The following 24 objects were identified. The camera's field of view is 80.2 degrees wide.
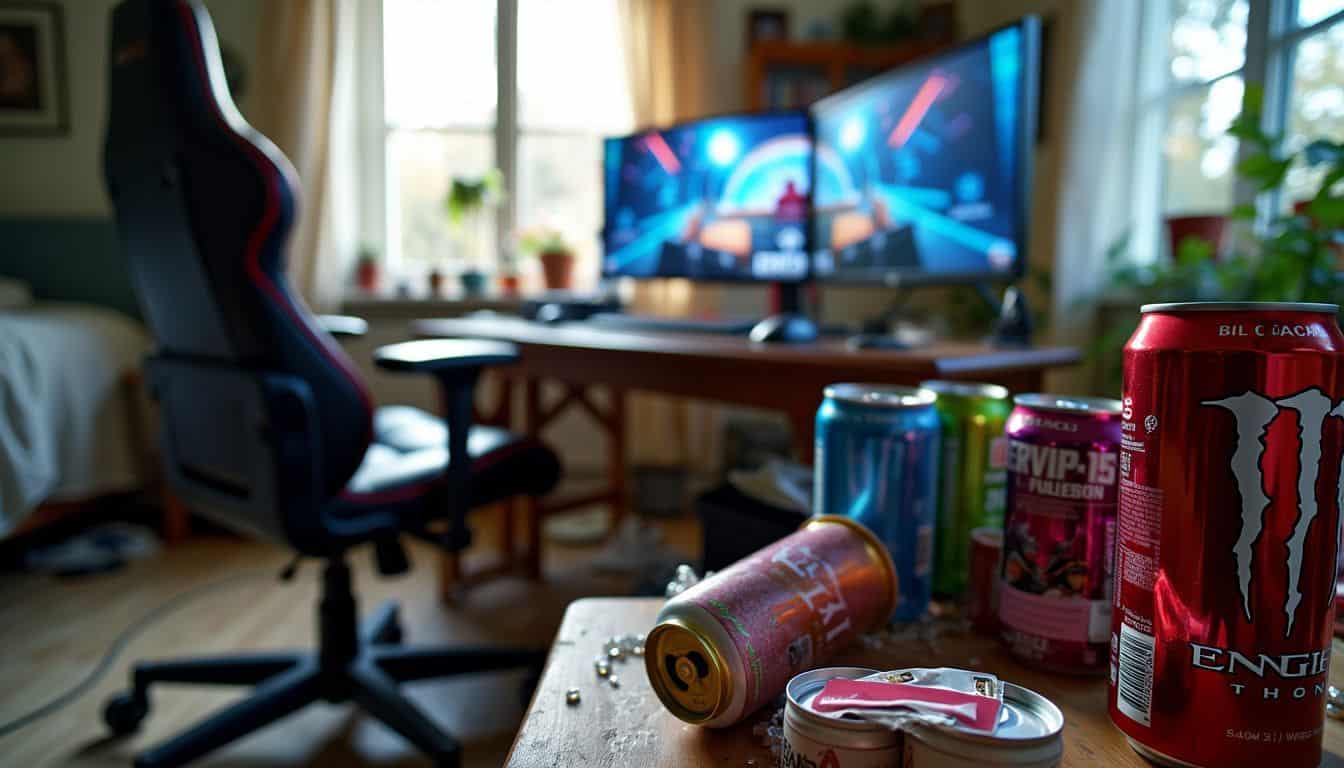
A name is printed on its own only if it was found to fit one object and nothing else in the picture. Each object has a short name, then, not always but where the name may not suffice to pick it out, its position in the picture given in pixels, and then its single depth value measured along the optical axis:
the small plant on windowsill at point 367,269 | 3.08
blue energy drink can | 0.54
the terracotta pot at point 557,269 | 3.05
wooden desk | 1.01
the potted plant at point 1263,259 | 1.19
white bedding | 2.00
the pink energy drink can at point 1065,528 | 0.45
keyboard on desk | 1.46
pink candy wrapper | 0.31
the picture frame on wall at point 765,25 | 3.01
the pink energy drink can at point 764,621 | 0.39
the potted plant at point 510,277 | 3.14
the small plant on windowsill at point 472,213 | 2.89
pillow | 2.61
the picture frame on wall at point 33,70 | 2.84
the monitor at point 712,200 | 1.57
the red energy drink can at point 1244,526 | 0.32
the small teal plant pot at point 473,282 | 3.05
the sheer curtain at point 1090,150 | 2.32
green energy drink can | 0.58
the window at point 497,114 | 3.10
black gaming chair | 1.05
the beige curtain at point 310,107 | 2.83
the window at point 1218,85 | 1.87
